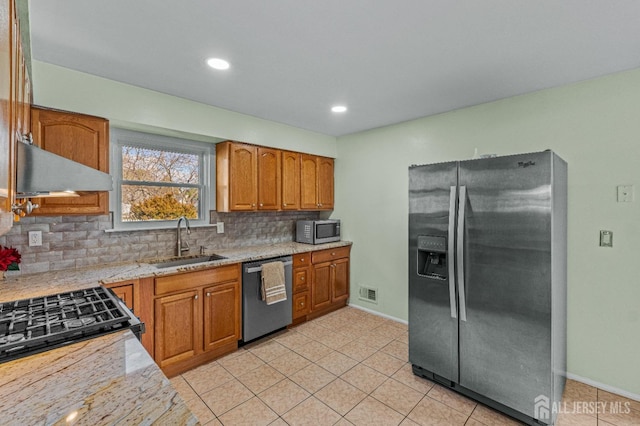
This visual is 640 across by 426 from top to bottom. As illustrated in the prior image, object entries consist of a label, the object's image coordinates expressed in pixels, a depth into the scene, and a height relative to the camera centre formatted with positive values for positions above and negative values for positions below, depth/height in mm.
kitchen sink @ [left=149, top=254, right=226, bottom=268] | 2851 -474
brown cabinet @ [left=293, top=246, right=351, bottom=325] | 3527 -869
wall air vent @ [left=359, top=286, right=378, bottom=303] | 3896 -1062
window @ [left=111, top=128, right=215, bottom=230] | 2795 +329
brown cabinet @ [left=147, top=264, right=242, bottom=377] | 2434 -907
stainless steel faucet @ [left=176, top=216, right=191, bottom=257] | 3057 -299
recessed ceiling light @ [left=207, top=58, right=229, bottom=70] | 2090 +1045
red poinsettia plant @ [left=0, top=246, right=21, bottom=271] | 2074 -319
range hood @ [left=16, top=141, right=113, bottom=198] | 1055 +152
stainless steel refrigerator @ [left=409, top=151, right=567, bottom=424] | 1896 -458
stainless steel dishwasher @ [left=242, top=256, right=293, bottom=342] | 2961 -988
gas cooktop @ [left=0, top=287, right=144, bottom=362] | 1145 -478
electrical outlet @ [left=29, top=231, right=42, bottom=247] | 2299 -196
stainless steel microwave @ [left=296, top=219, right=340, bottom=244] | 3910 -249
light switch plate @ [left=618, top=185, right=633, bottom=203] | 2215 +142
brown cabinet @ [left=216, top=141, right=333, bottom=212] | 3234 +392
